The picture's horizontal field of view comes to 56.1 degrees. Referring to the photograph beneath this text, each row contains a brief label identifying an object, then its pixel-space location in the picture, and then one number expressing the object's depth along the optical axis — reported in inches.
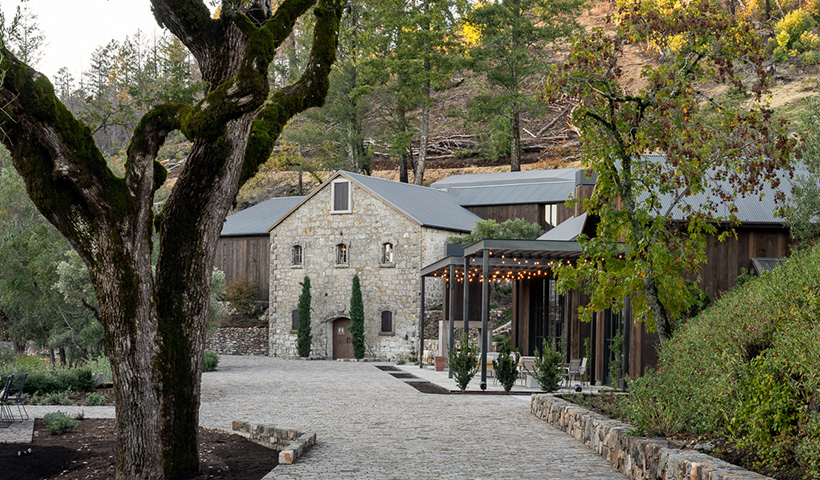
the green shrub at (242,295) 1325.0
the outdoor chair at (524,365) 655.8
